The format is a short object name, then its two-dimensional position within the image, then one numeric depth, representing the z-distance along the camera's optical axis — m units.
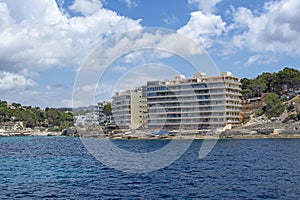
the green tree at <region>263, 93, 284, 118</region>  139.62
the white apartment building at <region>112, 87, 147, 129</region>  158.62
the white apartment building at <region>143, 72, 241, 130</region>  138.25
